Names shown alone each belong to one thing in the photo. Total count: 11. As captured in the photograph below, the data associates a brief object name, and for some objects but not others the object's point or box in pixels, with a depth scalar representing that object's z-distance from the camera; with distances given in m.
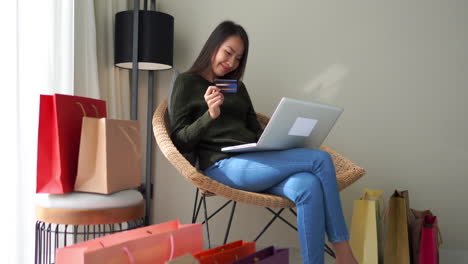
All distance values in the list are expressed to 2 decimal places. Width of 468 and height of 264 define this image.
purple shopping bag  1.22
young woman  1.48
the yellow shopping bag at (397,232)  1.90
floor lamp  2.21
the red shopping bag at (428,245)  1.87
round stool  1.32
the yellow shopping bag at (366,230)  1.87
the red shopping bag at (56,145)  1.37
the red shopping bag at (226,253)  1.23
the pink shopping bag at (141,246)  1.08
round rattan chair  1.53
